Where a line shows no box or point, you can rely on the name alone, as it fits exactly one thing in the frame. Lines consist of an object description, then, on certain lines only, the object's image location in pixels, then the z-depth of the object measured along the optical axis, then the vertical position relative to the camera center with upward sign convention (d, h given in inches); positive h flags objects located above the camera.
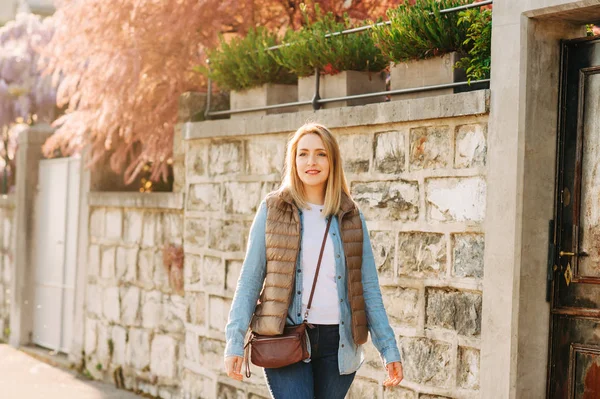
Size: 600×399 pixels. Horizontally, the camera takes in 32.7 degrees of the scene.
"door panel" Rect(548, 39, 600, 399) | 201.2 -3.0
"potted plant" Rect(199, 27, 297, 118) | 294.8 +39.4
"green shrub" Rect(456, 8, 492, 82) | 220.2 +38.1
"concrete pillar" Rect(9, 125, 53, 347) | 464.1 -14.5
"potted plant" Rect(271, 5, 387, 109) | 263.6 +39.6
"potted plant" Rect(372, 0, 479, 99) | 229.9 +39.2
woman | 173.3 -12.6
